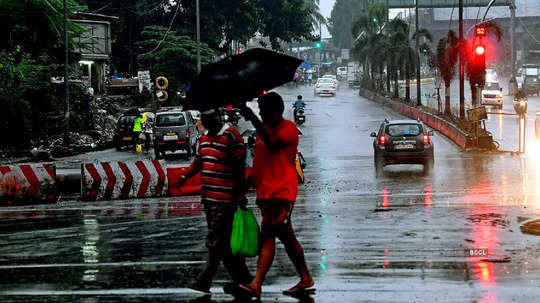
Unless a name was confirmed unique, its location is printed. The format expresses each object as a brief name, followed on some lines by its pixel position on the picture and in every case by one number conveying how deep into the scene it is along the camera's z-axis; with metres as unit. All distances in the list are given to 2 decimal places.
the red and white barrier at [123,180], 22.11
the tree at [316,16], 153.88
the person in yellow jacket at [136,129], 45.28
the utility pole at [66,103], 45.18
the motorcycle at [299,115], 58.41
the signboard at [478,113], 36.28
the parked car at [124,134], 45.19
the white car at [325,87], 93.38
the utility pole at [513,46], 88.20
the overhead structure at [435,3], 102.66
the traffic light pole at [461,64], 45.81
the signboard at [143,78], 53.72
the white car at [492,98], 68.69
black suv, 29.62
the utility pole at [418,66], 66.94
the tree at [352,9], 196.75
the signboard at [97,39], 66.75
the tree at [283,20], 87.44
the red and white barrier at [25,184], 21.94
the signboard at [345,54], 161.49
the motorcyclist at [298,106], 58.62
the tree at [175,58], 70.38
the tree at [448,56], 56.50
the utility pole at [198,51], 61.82
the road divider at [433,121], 40.72
